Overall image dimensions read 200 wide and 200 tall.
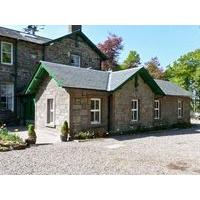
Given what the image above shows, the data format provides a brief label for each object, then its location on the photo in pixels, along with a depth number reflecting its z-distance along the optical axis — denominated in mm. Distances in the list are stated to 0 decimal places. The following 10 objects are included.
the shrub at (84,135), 11656
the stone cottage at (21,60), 16653
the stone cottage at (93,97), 11955
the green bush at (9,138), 9404
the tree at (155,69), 31622
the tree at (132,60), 32942
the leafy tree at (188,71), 29848
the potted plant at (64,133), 11193
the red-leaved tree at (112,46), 31761
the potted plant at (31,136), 10024
